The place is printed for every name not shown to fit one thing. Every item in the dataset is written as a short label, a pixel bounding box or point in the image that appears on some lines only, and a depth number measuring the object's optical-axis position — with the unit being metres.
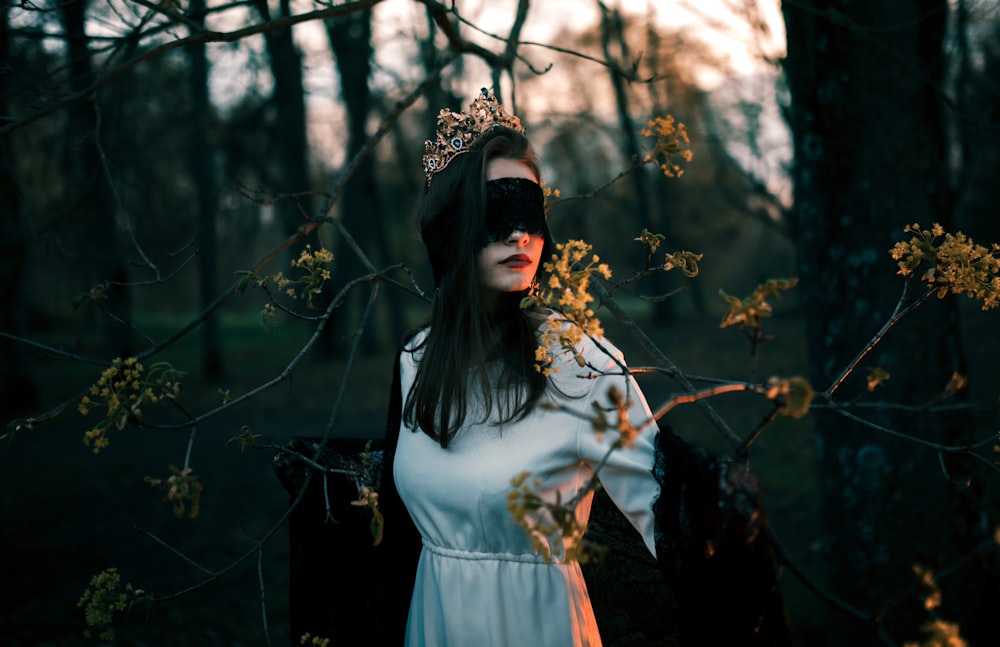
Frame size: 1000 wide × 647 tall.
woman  2.03
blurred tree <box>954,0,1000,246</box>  6.24
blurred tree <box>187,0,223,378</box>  12.93
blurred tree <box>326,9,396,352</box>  13.94
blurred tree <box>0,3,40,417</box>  9.23
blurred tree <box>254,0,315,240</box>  14.20
